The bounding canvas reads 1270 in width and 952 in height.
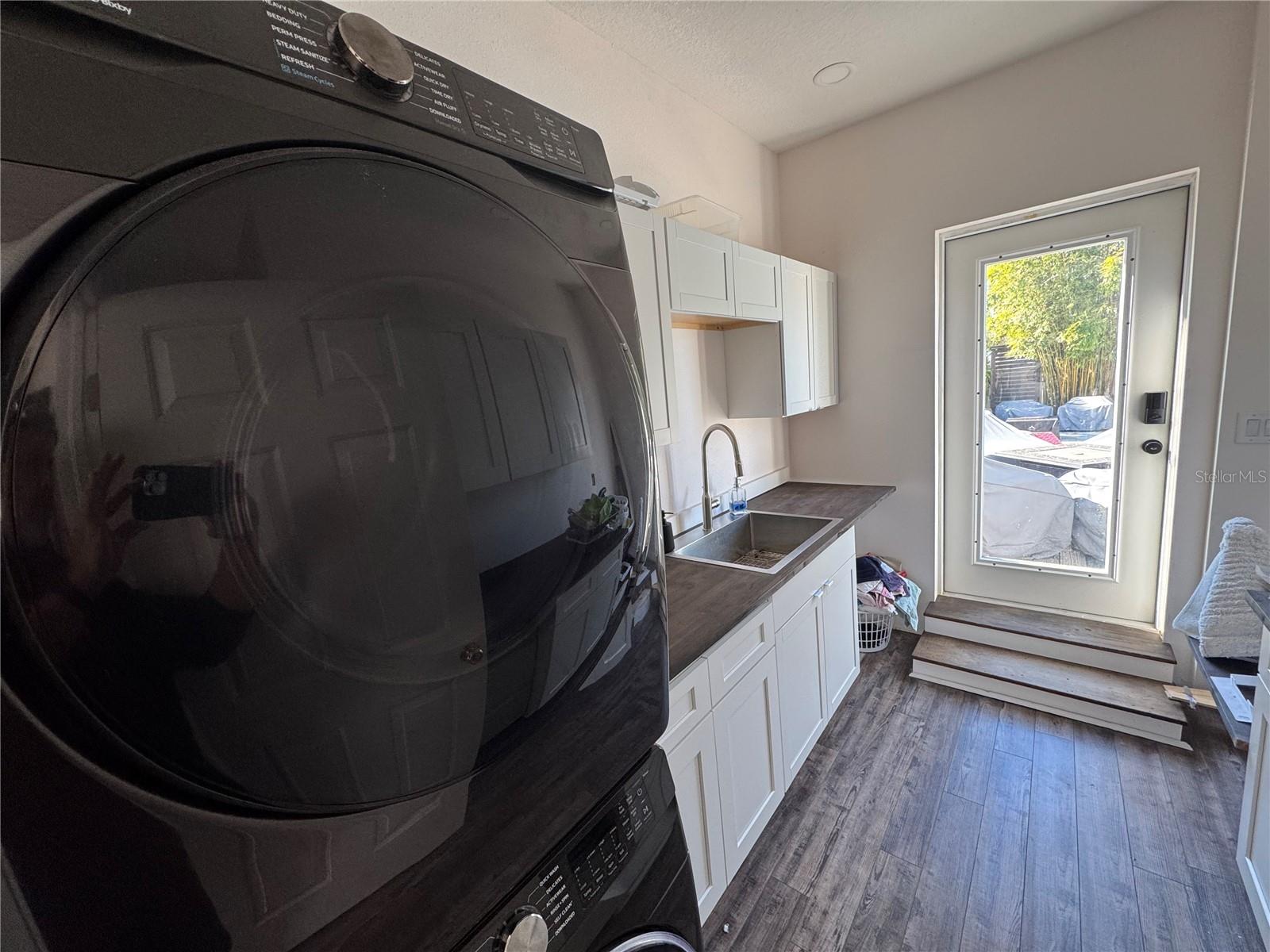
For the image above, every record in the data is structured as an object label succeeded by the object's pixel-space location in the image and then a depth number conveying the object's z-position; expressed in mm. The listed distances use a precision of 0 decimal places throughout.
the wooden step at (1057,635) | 2199
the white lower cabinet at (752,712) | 1229
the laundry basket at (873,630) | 2734
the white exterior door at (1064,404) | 2191
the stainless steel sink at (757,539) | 2148
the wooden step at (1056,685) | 2018
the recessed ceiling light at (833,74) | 2146
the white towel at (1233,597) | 1448
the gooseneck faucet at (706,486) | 2162
